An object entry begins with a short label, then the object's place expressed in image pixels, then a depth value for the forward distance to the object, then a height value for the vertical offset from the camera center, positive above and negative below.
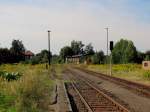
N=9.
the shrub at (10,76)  29.63 -0.78
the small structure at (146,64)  67.11 +0.20
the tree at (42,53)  156.30 +4.66
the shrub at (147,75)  40.17 -0.94
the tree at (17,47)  159.45 +7.44
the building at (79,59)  141.46 +2.38
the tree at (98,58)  133.75 +2.33
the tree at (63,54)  195.12 +5.31
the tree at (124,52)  132.25 +4.28
